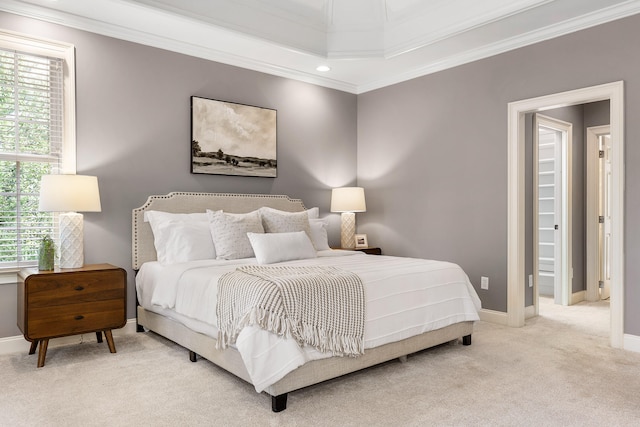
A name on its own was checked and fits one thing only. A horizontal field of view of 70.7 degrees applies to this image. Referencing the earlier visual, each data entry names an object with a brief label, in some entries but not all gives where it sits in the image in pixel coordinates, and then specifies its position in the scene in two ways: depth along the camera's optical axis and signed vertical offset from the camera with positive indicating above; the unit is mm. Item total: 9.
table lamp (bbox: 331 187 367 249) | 5121 +58
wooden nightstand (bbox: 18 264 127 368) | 2961 -620
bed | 2352 -534
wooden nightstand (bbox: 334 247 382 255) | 5086 -436
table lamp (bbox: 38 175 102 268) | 3211 +62
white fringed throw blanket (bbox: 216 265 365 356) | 2311 -510
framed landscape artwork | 4336 +743
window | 3385 +626
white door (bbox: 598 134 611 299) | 5363 -159
